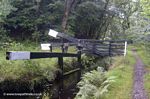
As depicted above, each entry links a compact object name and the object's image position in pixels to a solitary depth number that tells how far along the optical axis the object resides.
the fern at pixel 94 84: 7.31
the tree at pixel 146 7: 11.57
